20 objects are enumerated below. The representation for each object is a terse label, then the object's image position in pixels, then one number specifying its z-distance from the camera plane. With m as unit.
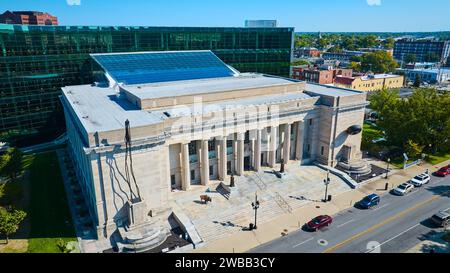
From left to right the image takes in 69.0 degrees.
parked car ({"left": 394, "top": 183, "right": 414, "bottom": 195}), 54.25
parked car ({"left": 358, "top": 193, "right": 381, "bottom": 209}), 49.95
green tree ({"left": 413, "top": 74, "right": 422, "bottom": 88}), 153.00
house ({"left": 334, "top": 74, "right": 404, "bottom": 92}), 127.94
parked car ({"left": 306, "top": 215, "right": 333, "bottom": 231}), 44.44
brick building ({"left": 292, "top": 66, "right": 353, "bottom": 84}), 133.75
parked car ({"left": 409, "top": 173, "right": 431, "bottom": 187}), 57.40
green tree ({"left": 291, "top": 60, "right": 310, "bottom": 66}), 195.12
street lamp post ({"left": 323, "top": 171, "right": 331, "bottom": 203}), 51.59
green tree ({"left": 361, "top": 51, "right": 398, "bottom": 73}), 184.00
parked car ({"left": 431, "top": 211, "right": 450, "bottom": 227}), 44.53
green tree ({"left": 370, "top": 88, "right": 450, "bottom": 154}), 68.62
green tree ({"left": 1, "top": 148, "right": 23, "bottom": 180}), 54.56
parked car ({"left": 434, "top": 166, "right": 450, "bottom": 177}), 61.22
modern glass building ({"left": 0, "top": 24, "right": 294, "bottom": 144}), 70.56
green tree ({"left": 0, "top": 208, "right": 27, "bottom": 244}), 40.12
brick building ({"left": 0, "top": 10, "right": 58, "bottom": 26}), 179.27
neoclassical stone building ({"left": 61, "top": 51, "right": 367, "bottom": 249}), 42.25
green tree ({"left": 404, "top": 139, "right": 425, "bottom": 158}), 66.25
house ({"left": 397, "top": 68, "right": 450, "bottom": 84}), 161.30
